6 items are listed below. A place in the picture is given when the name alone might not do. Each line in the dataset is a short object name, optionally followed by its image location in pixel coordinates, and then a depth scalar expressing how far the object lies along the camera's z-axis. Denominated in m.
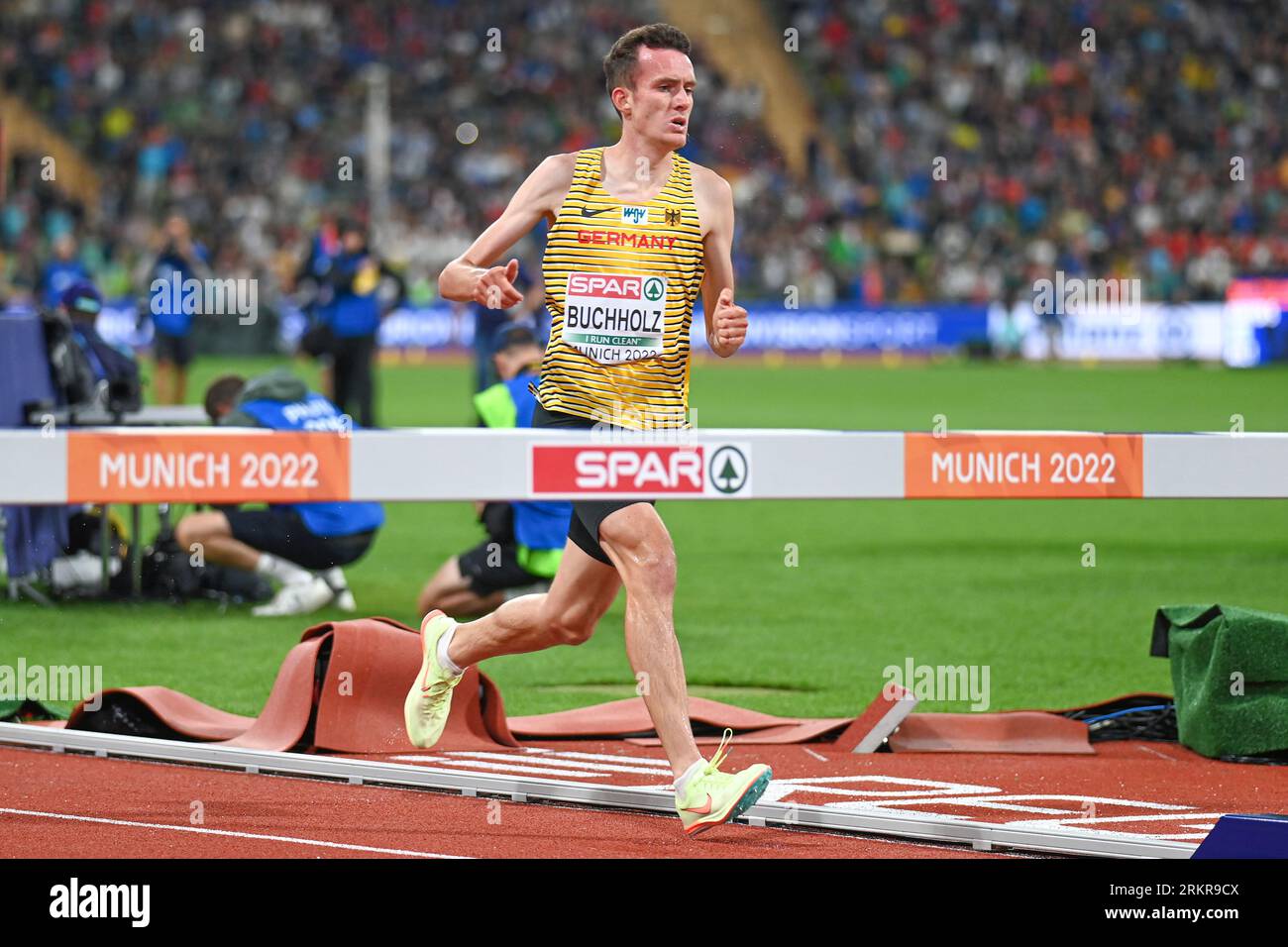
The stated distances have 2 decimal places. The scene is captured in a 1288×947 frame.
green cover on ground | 7.73
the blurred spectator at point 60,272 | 23.21
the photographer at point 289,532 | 11.66
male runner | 6.16
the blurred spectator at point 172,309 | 21.89
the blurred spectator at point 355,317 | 19.03
